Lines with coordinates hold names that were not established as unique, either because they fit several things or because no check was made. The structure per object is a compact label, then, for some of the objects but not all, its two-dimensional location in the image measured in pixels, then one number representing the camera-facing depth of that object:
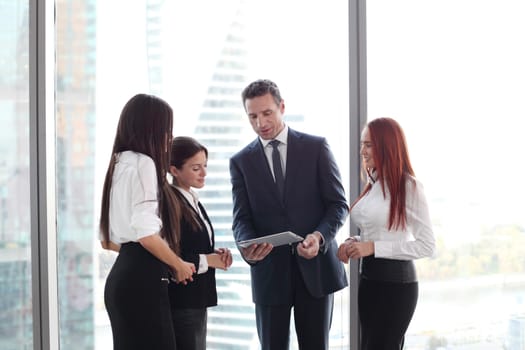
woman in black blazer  2.35
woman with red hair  2.44
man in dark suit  2.66
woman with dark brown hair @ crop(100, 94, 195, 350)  2.15
